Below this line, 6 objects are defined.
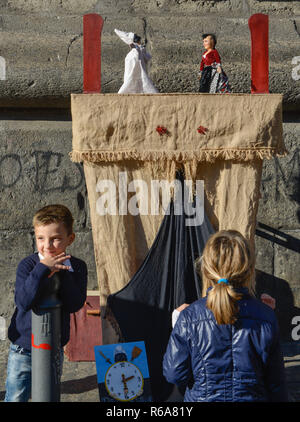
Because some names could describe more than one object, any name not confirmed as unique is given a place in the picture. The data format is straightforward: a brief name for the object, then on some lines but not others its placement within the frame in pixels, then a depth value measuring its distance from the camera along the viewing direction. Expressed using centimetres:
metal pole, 491
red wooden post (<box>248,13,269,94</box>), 659
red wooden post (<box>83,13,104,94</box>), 654
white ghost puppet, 677
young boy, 506
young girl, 423
